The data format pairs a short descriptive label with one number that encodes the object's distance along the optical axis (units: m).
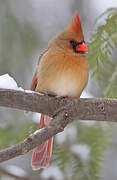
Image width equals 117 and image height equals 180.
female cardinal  5.27
